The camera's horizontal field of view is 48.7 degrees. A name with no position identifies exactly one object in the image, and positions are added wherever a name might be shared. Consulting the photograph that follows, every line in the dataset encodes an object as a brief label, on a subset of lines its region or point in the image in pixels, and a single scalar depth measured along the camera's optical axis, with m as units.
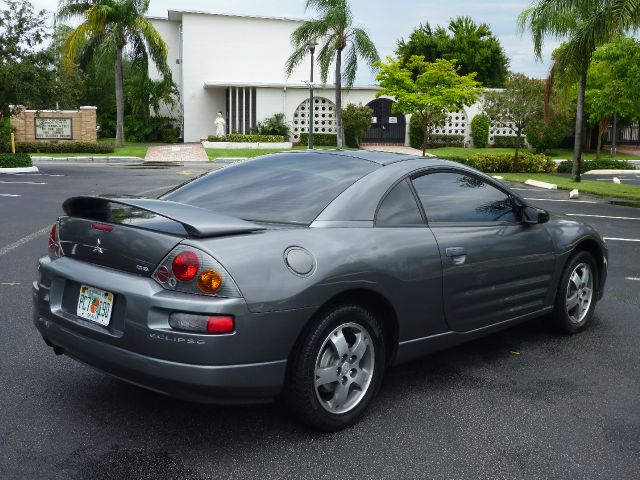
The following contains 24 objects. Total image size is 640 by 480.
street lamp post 31.62
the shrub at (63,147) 32.94
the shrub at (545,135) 38.14
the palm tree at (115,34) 34.25
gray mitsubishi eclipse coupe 3.33
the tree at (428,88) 31.42
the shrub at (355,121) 40.47
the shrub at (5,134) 32.04
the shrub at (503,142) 43.00
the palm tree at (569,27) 18.38
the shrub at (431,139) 41.45
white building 41.81
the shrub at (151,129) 44.44
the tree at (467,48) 56.97
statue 39.66
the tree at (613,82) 20.45
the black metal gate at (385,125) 44.09
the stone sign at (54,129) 34.66
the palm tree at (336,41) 34.75
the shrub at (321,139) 40.84
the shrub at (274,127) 40.34
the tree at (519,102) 31.59
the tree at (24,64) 23.56
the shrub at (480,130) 42.25
